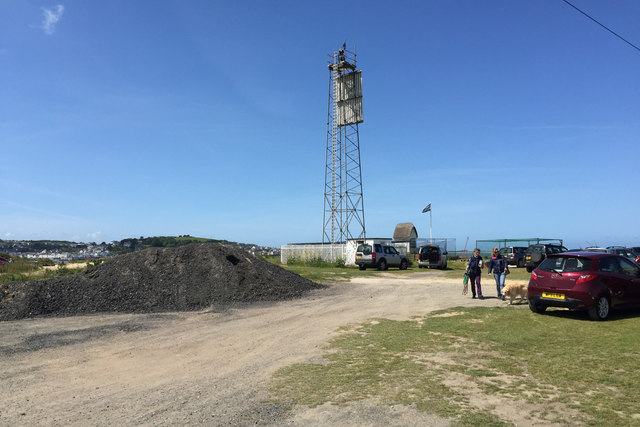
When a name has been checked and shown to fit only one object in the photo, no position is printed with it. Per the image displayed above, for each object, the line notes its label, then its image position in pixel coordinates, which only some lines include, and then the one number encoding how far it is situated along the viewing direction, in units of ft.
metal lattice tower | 132.23
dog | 42.01
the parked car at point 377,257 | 99.50
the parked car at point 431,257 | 105.70
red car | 31.71
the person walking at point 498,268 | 46.16
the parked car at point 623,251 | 95.77
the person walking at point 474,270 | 46.50
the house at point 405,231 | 199.02
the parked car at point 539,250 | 92.02
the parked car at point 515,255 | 106.27
